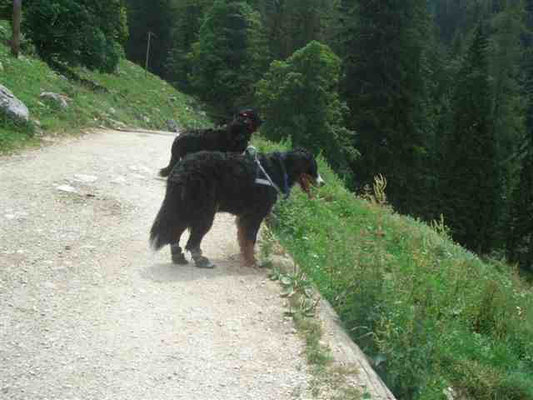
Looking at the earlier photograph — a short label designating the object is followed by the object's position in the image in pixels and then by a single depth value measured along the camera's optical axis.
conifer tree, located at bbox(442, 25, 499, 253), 39.00
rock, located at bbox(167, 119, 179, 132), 27.83
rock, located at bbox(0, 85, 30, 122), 11.69
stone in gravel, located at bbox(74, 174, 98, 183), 9.63
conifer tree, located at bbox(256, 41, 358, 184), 28.41
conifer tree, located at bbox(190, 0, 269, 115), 44.53
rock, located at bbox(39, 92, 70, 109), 14.85
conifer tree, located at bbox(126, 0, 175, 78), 63.81
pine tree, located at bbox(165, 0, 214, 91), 57.66
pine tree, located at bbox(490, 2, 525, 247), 43.78
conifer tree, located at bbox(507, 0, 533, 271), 37.94
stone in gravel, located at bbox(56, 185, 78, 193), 8.87
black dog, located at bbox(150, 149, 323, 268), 6.56
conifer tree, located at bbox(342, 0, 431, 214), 31.55
